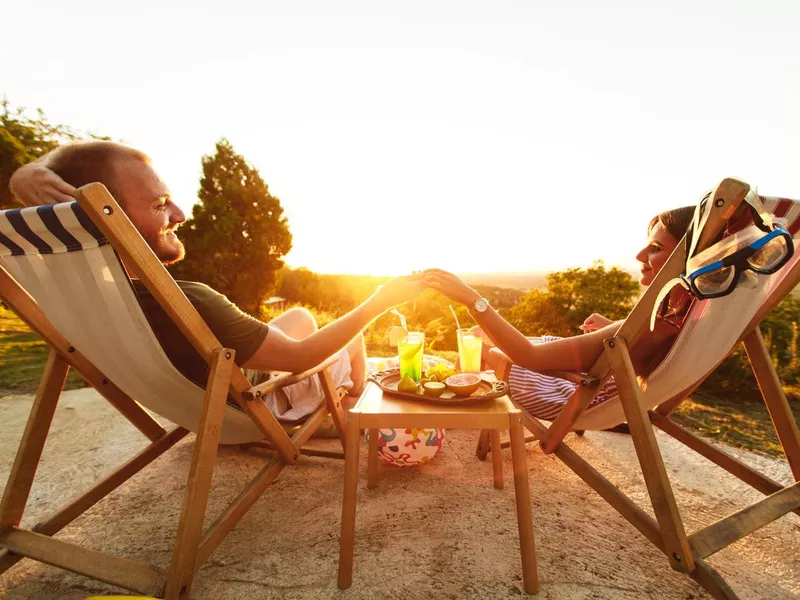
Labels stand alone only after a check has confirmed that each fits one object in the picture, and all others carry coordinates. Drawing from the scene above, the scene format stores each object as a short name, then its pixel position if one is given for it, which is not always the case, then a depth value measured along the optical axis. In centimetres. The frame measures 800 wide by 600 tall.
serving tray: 176
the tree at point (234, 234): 855
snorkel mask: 116
